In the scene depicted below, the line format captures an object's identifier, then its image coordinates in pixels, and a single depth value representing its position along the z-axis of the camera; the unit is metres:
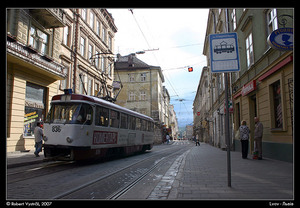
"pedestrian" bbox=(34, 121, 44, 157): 11.48
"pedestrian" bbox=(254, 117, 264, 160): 9.65
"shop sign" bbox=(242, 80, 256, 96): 11.81
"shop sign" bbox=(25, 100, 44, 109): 14.59
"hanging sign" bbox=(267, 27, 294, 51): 6.04
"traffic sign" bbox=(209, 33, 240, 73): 4.92
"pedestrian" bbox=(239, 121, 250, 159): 10.34
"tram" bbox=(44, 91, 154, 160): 8.80
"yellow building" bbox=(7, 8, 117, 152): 13.27
